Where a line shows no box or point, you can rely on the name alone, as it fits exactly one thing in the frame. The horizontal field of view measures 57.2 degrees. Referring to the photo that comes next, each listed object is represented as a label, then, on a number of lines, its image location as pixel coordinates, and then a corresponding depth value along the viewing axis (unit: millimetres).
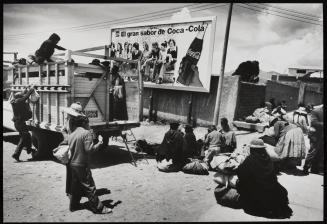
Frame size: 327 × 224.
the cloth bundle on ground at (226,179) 4988
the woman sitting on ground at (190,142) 7477
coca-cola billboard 12502
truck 6867
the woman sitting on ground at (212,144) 7059
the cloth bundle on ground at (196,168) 6820
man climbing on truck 7596
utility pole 10711
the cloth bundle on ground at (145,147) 9080
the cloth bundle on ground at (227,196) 4855
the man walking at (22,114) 7492
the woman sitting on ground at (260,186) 4473
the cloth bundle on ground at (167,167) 7027
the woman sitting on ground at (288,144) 6652
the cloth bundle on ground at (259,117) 11453
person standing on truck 7898
